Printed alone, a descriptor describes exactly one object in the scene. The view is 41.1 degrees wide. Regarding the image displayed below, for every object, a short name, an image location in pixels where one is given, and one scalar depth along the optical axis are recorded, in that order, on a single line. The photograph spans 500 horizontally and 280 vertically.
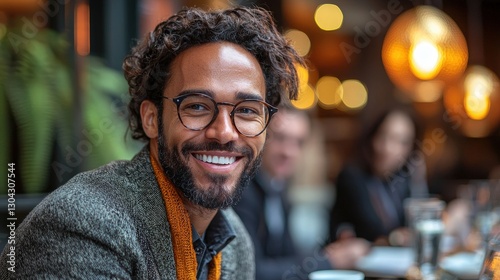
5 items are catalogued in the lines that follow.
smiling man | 1.18
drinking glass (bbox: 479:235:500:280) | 1.17
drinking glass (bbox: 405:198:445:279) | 2.20
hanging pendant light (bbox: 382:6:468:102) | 3.61
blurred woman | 4.33
